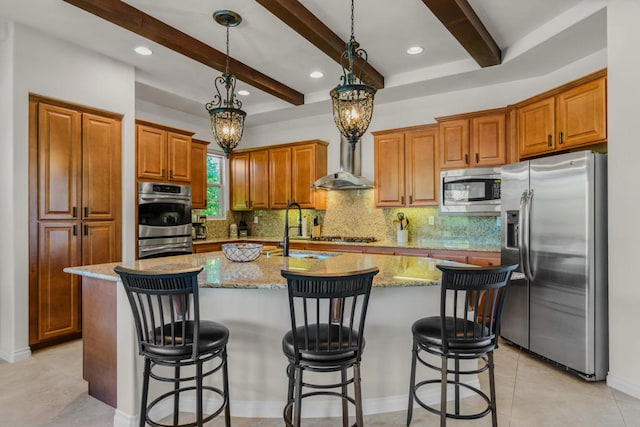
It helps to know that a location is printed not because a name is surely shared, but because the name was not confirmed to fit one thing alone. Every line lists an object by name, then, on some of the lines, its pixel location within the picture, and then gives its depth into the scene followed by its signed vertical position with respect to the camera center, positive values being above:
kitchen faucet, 3.24 -0.27
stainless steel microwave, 4.30 +0.26
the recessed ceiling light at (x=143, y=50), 3.76 +1.63
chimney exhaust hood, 5.12 +0.51
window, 6.29 +0.46
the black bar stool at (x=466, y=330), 1.91 -0.62
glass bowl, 2.84 -0.28
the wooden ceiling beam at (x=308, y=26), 2.93 +1.57
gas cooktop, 5.21 -0.34
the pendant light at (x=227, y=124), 2.92 +0.70
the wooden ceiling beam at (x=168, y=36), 2.98 +1.59
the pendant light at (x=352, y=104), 2.35 +0.68
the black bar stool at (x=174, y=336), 1.80 -0.62
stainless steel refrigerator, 2.90 -0.38
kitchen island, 2.30 -0.76
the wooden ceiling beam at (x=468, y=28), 2.89 +1.53
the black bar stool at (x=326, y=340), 1.72 -0.62
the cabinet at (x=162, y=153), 4.48 +0.76
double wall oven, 4.34 -0.06
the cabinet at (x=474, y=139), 4.25 +0.85
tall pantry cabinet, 3.42 +0.10
